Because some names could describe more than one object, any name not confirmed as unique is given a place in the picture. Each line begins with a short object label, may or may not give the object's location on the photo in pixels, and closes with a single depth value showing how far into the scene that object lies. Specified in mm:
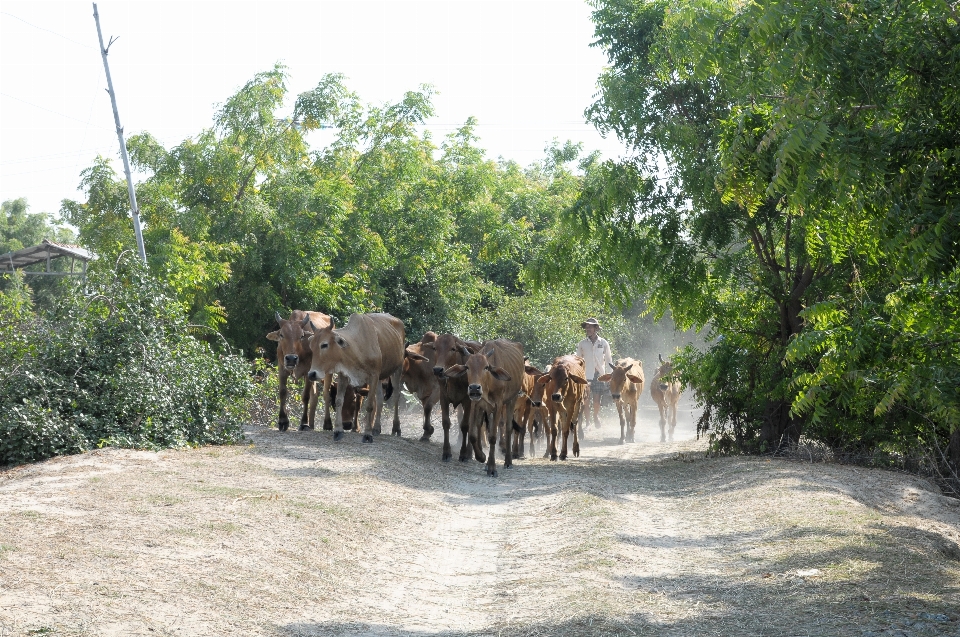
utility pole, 21016
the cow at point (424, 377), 17625
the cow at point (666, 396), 26938
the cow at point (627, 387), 23984
